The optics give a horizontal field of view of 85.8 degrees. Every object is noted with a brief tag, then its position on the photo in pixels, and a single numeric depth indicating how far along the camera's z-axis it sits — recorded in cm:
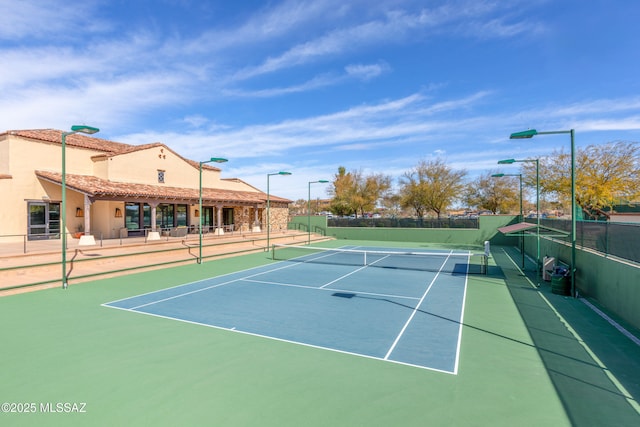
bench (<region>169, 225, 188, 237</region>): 2427
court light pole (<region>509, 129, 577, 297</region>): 1109
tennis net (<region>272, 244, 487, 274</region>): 1809
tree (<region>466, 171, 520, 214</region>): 4412
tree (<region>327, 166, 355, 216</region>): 4781
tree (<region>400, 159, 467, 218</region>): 3928
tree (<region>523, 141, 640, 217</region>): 2191
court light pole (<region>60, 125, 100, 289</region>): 1075
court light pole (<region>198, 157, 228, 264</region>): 1629
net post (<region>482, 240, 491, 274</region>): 1614
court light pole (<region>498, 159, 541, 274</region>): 1510
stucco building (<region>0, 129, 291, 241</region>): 1948
